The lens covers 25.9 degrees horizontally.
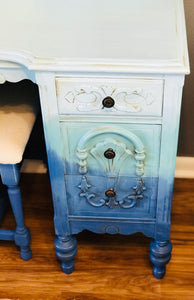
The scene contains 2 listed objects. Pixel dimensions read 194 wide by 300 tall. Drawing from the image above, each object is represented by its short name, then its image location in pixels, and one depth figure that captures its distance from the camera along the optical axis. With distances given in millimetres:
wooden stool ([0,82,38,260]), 1188
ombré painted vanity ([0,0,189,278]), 994
